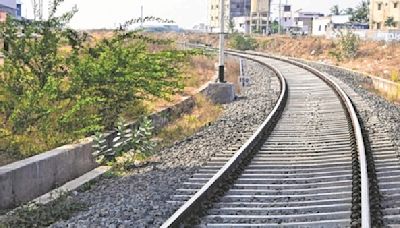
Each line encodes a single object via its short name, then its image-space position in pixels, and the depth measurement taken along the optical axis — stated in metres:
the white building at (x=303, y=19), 166.50
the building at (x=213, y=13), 176.48
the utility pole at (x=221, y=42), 21.55
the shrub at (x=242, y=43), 81.31
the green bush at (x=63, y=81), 11.89
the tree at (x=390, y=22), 101.08
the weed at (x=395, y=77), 32.79
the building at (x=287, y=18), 161.74
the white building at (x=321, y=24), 123.97
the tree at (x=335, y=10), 160.35
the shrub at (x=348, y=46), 59.38
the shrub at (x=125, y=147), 11.97
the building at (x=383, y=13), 102.31
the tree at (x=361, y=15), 123.06
